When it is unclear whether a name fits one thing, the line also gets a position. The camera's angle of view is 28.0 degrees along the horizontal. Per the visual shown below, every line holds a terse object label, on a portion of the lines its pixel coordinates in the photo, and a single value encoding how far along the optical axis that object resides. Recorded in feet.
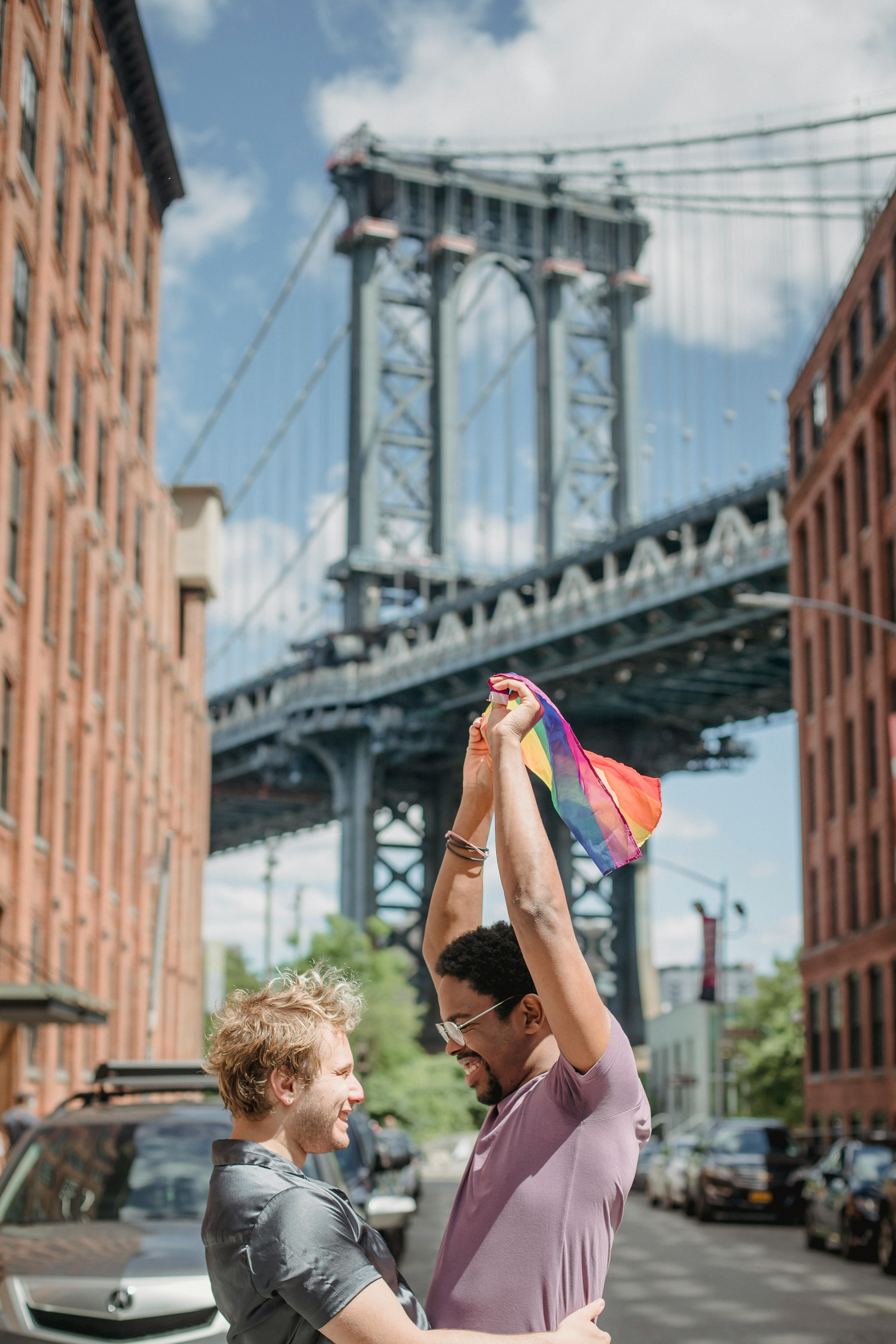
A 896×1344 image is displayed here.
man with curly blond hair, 9.12
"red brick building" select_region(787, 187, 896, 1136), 144.56
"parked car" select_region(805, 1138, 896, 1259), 64.75
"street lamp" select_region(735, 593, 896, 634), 80.84
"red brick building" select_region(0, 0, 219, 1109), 89.56
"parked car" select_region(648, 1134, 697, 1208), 109.70
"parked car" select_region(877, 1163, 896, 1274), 57.67
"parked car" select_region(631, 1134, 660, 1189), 150.71
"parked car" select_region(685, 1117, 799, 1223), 94.12
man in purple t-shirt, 9.93
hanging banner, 160.45
